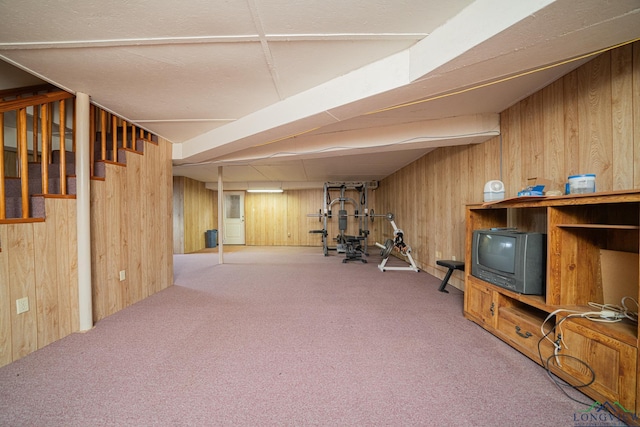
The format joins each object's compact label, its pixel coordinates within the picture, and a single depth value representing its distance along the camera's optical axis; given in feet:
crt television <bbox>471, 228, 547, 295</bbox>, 5.39
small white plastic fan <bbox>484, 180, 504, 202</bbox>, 6.91
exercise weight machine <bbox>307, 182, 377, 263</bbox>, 17.58
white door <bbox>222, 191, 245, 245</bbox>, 26.30
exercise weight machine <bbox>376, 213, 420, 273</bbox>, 13.81
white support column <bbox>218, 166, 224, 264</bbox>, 15.90
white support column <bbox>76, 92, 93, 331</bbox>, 6.63
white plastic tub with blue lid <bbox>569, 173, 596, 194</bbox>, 4.74
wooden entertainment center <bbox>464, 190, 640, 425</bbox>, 3.80
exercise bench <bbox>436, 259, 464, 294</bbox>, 8.94
